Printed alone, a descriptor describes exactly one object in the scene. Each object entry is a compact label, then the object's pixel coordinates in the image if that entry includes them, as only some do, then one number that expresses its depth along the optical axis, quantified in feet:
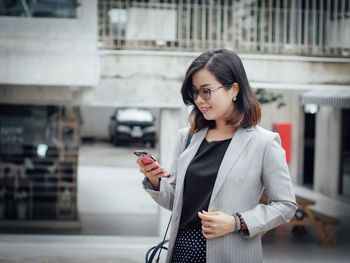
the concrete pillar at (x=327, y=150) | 46.29
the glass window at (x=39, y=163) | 31.83
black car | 59.16
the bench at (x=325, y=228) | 28.67
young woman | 7.03
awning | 38.32
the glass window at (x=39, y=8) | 23.11
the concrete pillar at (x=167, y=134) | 27.84
